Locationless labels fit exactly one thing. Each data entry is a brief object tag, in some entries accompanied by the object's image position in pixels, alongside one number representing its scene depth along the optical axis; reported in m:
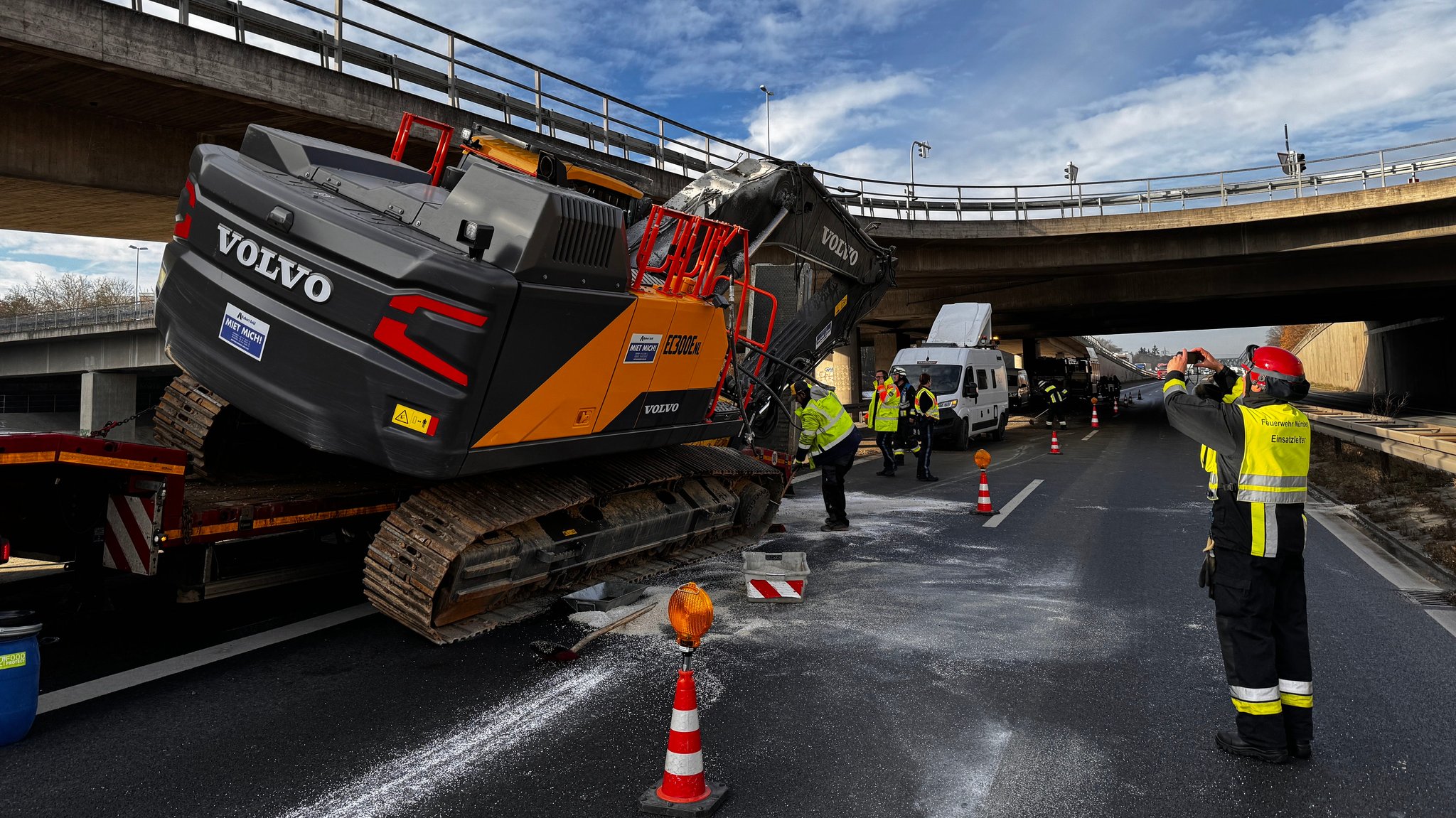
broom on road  5.24
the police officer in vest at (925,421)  14.81
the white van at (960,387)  20.61
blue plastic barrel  3.86
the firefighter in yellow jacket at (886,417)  15.13
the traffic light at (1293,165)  24.77
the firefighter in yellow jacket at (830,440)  9.65
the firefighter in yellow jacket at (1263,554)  4.00
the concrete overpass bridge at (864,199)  10.30
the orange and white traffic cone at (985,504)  11.06
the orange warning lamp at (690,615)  3.51
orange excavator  4.57
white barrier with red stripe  6.53
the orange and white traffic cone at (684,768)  3.42
